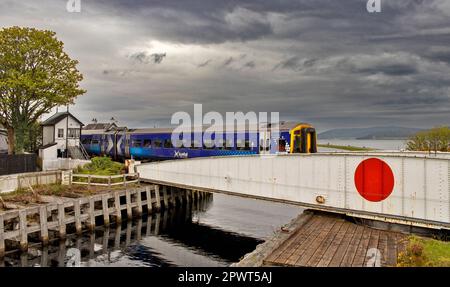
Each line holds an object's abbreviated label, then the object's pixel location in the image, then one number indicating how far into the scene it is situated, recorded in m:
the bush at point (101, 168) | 33.75
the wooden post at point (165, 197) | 33.94
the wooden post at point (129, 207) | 29.47
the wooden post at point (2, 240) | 19.42
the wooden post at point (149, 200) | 31.68
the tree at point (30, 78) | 37.56
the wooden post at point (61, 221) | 23.28
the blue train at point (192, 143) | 29.05
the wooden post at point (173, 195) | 35.06
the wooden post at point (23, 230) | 20.62
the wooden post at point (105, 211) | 27.20
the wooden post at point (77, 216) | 24.69
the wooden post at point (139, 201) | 30.62
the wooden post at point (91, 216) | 25.77
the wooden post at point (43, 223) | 21.98
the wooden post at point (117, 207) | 28.31
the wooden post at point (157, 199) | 32.76
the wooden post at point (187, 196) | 37.52
